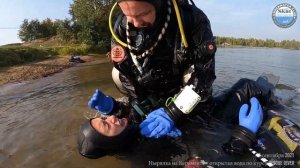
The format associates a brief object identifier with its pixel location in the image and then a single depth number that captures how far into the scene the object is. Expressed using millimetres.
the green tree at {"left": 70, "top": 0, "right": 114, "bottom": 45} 14681
